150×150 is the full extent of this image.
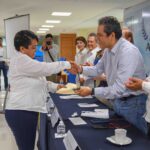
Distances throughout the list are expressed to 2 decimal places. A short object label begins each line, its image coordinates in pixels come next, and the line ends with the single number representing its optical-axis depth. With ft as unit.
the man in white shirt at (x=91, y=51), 7.45
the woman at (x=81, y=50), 9.30
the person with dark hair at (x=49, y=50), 12.16
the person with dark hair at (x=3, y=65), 15.47
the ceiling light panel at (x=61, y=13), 17.68
